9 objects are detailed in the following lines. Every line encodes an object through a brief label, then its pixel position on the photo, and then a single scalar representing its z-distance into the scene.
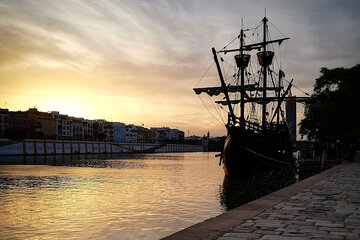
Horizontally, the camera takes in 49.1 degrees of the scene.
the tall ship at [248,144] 35.94
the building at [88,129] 180.30
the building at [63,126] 164.54
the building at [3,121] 129.34
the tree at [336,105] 41.47
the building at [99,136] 185.94
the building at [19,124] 126.79
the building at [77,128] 175.62
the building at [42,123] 149.62
